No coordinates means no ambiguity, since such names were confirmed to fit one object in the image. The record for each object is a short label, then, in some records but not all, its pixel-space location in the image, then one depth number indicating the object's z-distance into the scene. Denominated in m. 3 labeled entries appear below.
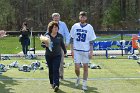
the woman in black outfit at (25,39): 21.25
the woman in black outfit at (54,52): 10.39
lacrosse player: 10.55
